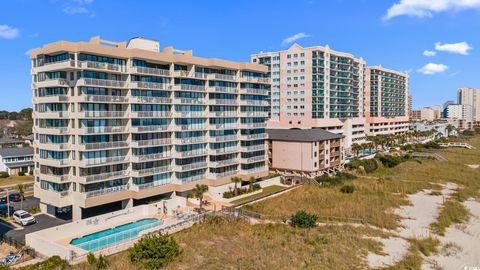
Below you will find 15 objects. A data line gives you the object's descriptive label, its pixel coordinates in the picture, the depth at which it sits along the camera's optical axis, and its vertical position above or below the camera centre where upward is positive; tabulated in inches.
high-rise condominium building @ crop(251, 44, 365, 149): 4375.0 +415.5
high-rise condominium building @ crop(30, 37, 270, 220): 1904.5 -3.7
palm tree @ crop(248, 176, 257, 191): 2681.3 -461.7
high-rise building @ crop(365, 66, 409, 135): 6038.4 +340.7
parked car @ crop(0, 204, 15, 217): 2106.4 -521.1
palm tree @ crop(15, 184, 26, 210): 2105.9 -483.0
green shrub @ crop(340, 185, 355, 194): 2662.4 -520.6
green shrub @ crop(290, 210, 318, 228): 1883.6 -531.0
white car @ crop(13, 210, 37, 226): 1926.3 -512.5
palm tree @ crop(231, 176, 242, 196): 2541.8 -431.4
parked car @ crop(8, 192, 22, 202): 2416.7 -499.2
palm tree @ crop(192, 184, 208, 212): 2113.7 -415.1
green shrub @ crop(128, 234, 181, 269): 1382.9 -518.0
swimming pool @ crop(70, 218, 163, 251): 1633.9 -557.3
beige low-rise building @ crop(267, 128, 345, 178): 3115.2 -279.8
